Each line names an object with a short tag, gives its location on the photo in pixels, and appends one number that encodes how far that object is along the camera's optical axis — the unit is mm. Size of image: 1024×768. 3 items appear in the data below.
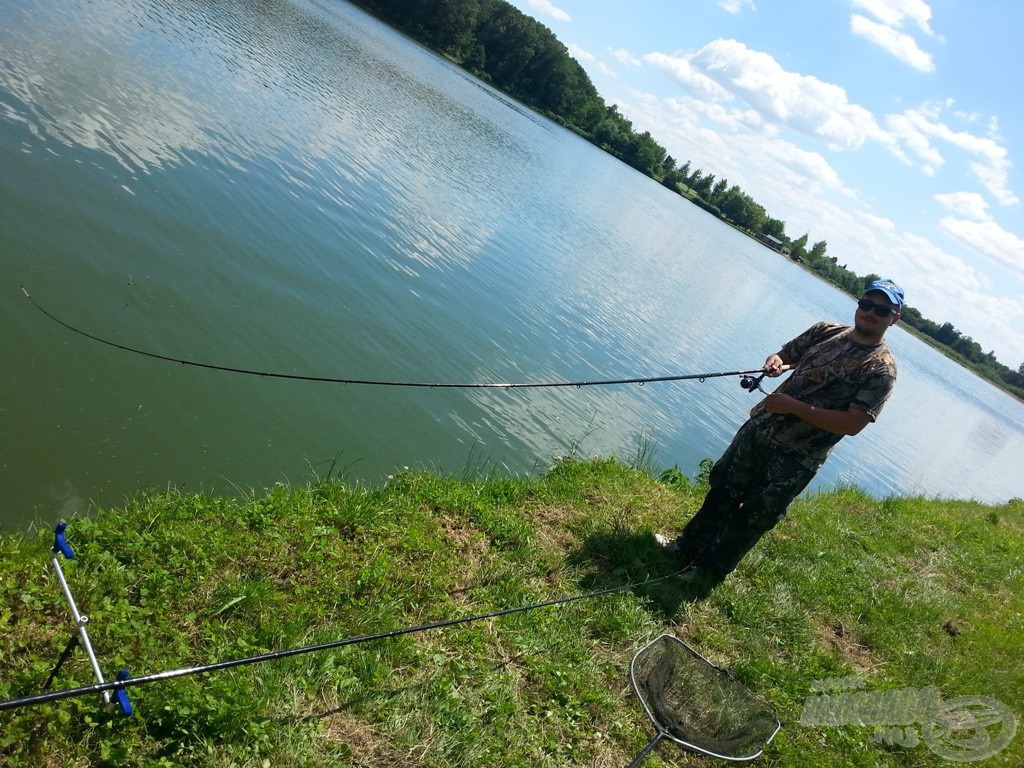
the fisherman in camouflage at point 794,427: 5047
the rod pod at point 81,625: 3062
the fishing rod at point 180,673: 2467
